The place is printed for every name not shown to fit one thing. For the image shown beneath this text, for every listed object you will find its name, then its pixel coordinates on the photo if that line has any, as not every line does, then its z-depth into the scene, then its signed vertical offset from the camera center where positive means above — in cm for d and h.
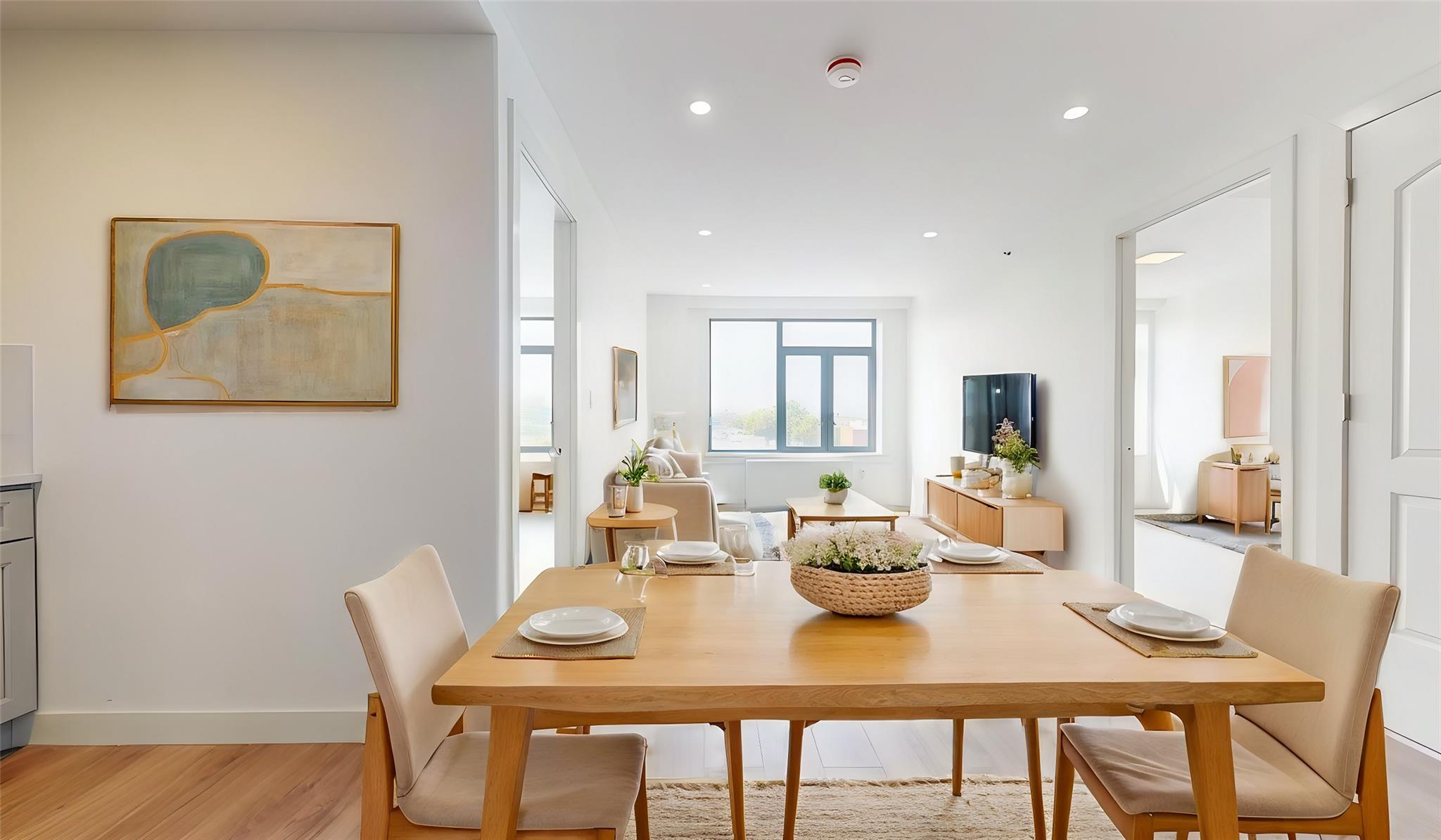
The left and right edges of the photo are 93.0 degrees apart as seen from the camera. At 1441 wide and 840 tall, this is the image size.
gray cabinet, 223 -67
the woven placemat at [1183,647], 124 -42
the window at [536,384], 845 +44
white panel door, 231 +10
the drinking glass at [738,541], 324 -58
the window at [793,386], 856 +42
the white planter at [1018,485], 499 -48
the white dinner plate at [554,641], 129 -41
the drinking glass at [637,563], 168 -35
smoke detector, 258 +134
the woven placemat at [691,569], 186 -41
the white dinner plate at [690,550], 196 -39
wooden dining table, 111 -43
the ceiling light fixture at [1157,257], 546 +132
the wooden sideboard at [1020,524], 465 -72
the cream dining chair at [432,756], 122 -70
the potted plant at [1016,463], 500 -32
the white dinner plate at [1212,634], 129 -41
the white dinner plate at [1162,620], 131 -40
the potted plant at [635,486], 402 -39
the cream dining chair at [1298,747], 125 -68
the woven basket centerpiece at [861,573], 141 -32
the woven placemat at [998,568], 190 -42
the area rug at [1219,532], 589 -104
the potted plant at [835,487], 531 -52
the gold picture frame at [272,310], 232 +37
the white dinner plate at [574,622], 130 -40
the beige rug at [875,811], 188 -113
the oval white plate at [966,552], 196 -38
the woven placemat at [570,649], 123 -42
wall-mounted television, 511 +11
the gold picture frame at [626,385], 538 +30
